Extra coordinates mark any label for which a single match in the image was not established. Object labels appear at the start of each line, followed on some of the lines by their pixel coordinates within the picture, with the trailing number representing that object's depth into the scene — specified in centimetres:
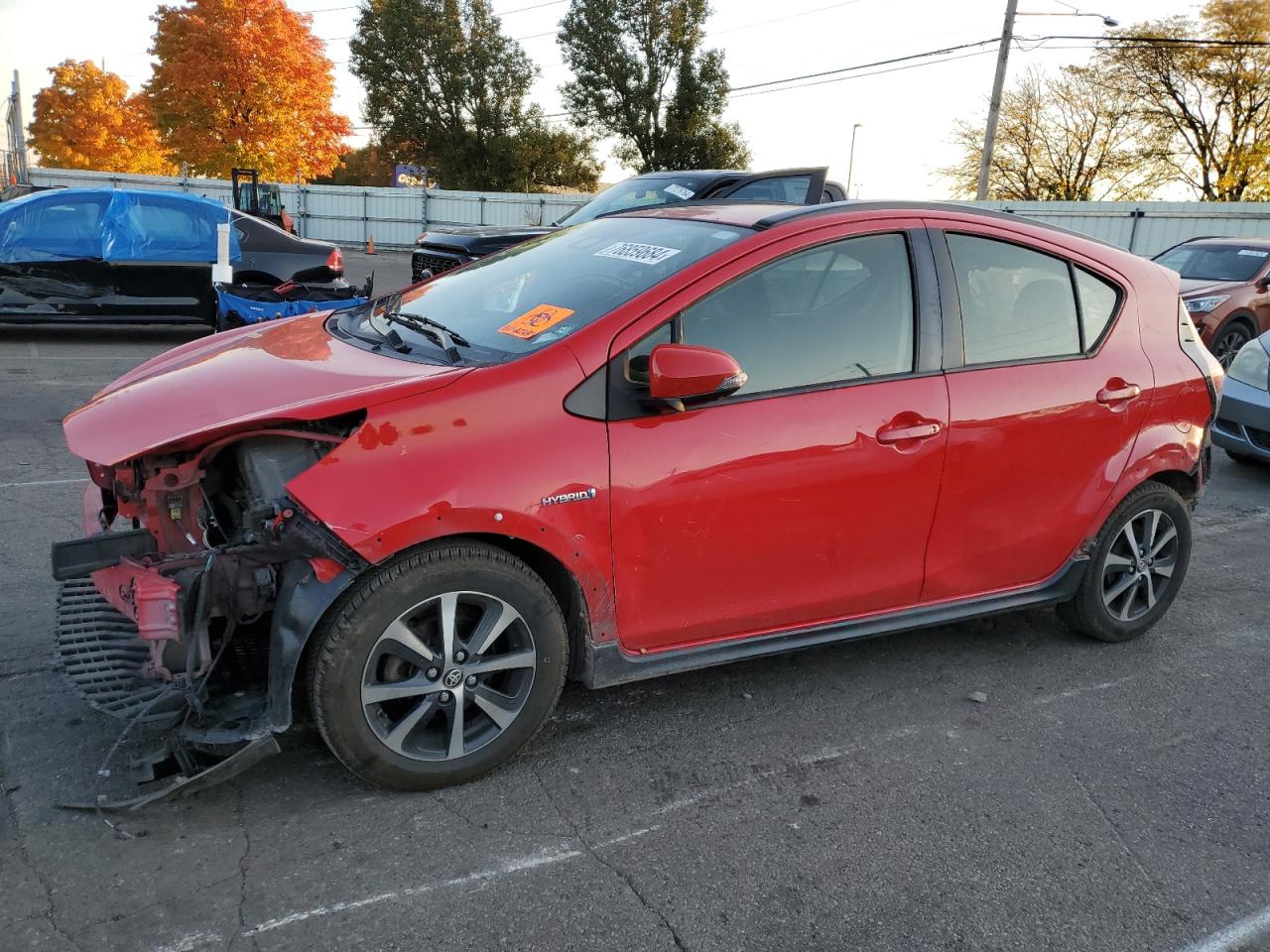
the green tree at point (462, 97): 4400
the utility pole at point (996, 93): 2578
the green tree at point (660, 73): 4281
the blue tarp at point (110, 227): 984
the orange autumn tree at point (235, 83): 3281
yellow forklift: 2686
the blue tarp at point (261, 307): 961
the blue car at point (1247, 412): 752
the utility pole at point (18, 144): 3469
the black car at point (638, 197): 879
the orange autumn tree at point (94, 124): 4872
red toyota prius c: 277
